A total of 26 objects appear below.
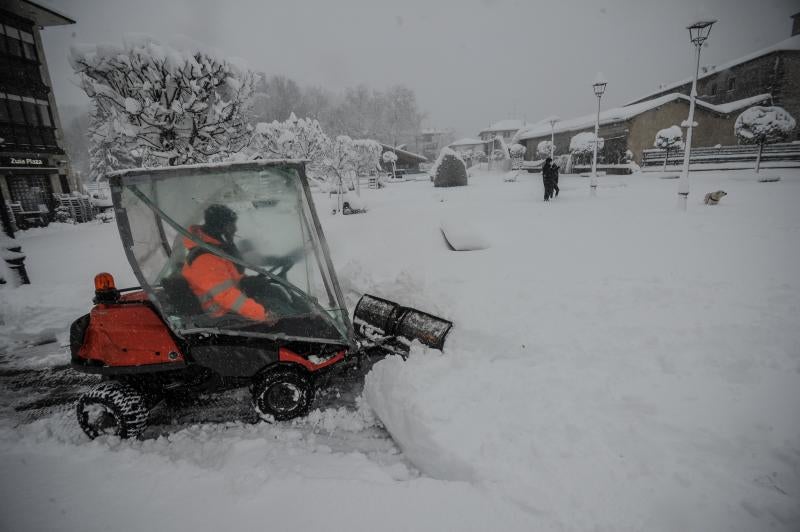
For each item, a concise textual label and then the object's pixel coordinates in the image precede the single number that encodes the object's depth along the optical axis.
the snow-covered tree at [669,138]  21.64
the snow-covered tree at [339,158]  19.10
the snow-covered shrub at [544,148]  32.12
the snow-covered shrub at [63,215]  18.66
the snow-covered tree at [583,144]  25.53
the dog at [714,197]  9.31
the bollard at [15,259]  6.61
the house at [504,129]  64.81
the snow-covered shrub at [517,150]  38.59
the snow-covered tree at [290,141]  19.30
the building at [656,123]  25.33
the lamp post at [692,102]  8.02
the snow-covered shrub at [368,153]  27.97
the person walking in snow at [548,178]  12.26
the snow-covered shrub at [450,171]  22.44
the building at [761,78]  24.56
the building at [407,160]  43.33
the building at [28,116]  17.78
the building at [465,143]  59.72
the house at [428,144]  68.47
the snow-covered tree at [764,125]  15.47
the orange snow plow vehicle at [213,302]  2.74
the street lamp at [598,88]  13.17
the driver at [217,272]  2.77
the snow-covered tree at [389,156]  34.69
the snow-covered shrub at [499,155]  46.42
